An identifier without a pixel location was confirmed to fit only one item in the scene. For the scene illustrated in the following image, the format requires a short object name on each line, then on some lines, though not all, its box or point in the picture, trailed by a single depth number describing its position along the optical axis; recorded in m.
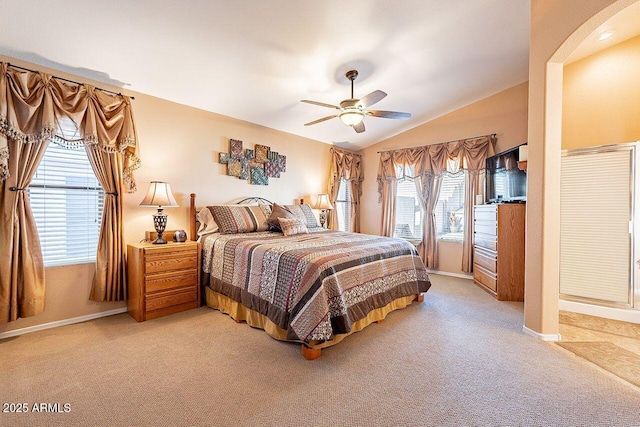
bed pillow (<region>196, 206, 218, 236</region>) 3.47
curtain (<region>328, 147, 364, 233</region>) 5.50
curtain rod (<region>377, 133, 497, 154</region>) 4.26
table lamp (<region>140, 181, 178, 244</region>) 2.90
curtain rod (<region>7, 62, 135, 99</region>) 2.37
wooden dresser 3.38
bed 2.10
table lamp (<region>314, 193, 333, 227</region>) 4.98
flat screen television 3.48
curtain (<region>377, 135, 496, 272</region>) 4.37
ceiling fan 2.82
